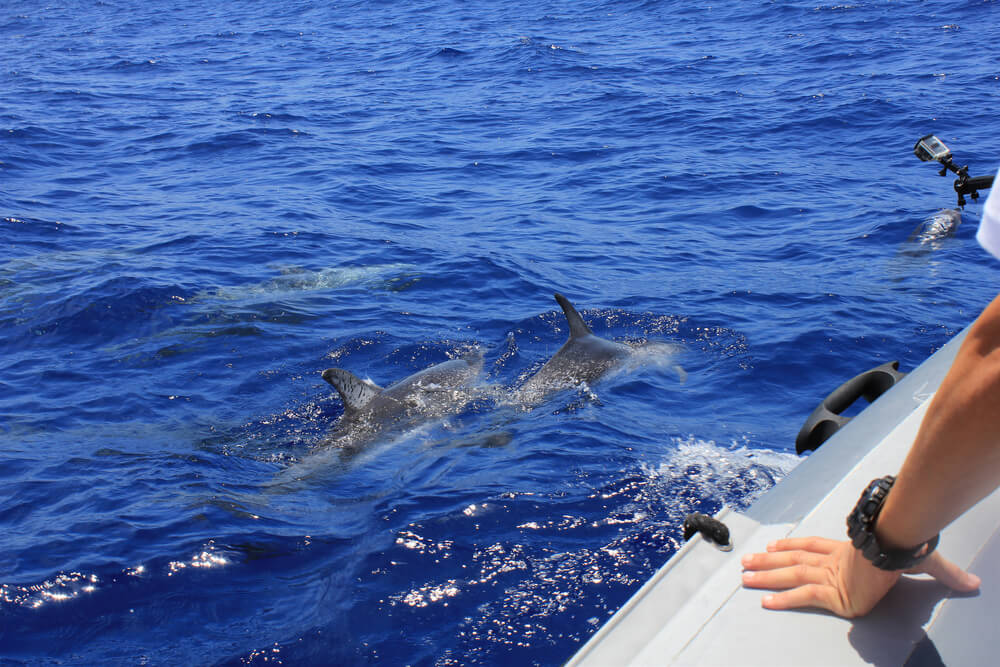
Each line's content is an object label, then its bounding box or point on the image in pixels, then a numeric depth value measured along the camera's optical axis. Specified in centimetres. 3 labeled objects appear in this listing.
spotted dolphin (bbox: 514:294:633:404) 832
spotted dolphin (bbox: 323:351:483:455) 746
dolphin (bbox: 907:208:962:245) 1124
